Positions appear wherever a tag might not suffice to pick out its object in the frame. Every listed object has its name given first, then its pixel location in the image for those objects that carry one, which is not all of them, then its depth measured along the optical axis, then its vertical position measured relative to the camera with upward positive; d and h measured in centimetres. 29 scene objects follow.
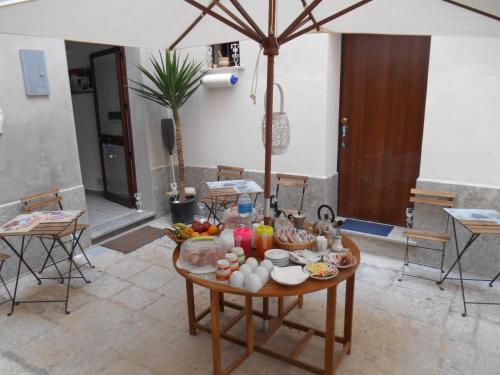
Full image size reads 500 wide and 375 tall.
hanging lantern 237 -14
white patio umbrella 213 +59
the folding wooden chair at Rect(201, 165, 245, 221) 464 -105
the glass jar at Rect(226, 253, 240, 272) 208 -83
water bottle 252 -68
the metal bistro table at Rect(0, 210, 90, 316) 295 -89
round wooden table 199 -144
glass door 527 -17
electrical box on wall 361 +41
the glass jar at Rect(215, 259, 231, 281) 203 -86
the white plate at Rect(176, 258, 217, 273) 214 -89
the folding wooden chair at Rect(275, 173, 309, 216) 428 -83
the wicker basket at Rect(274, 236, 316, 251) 228 -82
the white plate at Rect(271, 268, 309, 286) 197 -89
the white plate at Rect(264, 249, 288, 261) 216 -83
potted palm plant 463 +30
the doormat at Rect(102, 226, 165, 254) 443 -154
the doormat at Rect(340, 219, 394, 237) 422 -136
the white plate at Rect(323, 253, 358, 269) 215 -87
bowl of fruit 248 -79
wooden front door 397 -14
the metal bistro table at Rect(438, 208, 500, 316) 289 -90
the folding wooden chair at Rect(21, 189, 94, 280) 363 -89
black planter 500 -131
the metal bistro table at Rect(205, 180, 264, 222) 379 -79
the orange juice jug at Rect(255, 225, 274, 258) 229 -77
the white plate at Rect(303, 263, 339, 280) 202 -89
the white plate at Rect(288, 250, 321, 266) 219 -86
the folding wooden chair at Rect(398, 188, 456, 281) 346 -103
